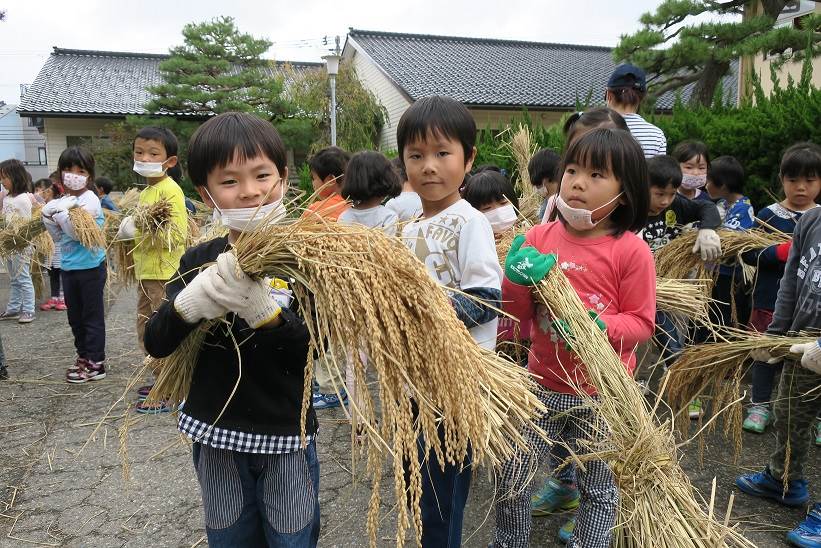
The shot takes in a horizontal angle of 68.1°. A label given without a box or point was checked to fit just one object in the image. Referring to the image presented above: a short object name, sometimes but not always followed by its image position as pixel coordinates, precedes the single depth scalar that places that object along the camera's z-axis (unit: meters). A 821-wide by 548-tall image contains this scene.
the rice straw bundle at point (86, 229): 4.12
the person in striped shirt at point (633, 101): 3.27
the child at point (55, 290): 6.96
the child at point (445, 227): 1.82
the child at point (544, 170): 3.92
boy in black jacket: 1.58
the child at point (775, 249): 3.21
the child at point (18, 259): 6.27
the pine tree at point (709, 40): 8.48
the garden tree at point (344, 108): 18.94
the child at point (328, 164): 4.09
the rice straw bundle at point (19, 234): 5.03
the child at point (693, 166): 3.65
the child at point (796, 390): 2.43
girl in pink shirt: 1.91
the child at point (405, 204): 3.58
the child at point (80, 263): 4.22
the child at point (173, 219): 3.66
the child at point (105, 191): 7.52
